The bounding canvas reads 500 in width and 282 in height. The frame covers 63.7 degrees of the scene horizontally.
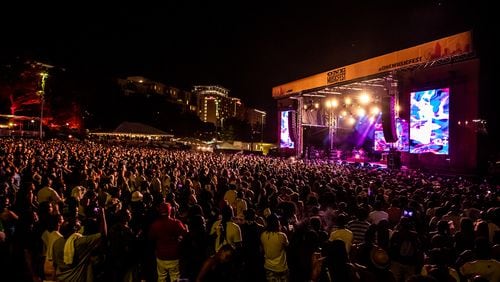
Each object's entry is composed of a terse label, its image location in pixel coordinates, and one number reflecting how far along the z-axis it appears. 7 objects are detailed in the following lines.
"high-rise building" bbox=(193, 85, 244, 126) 137.88
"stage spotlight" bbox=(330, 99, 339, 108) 26.62
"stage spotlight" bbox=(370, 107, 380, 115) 25.29
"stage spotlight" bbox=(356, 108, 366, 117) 26.30
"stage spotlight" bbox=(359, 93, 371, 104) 24.28
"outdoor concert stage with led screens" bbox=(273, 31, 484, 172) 18.34
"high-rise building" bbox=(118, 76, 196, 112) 95.75
